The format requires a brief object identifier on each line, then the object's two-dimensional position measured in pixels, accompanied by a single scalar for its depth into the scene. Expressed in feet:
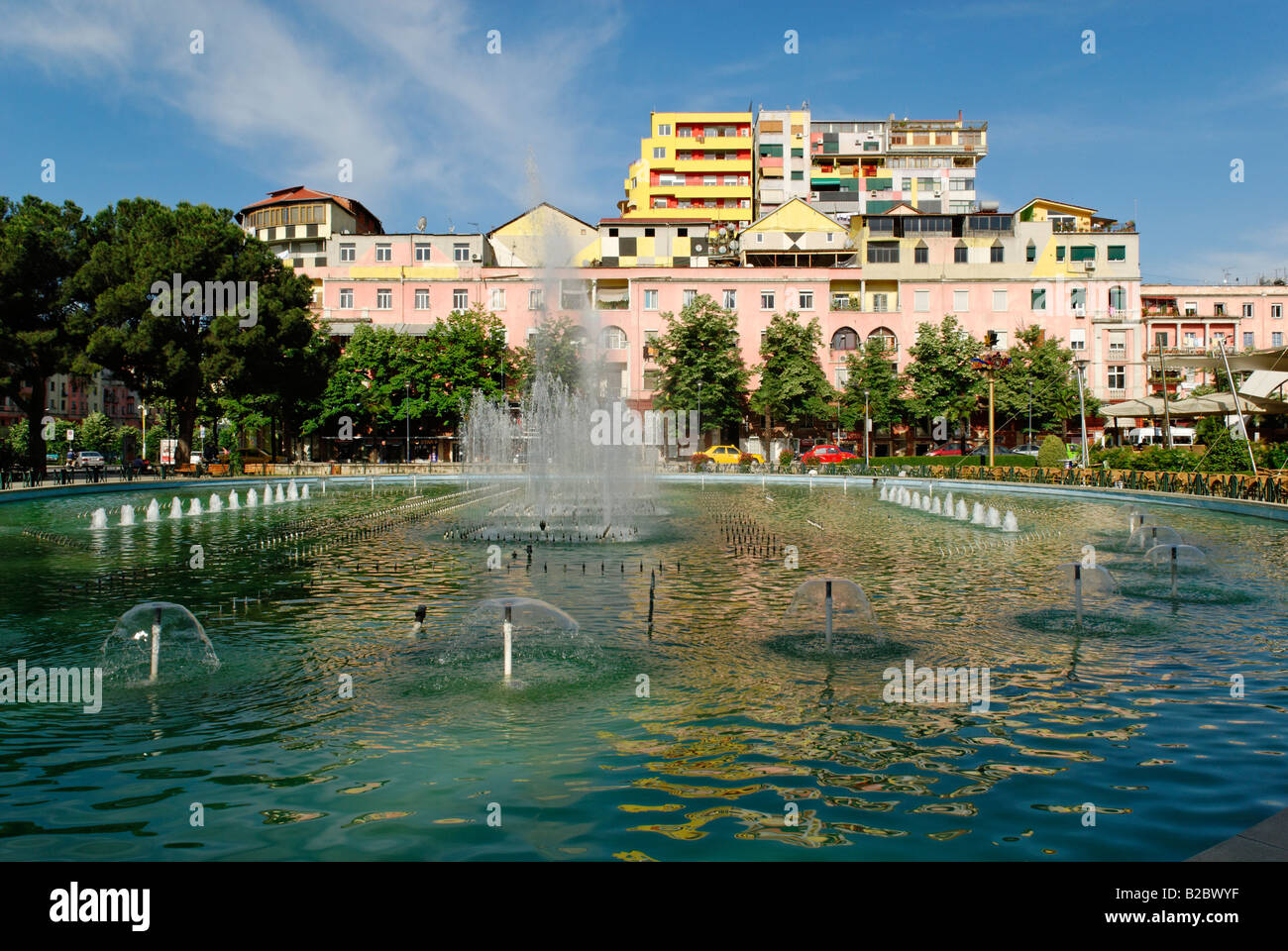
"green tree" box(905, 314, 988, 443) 180.24
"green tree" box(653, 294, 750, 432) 180.55
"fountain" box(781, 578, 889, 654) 32.12
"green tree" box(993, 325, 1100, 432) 181.88
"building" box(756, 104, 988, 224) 260.01
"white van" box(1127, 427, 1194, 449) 182.09
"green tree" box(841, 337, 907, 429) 182.80
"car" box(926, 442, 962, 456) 184.75
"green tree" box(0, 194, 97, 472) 119.14
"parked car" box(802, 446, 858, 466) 168.45
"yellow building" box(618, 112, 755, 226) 242.17
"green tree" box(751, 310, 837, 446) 179.73
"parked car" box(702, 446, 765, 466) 170.05
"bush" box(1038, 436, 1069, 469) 130.72
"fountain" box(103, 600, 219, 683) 28.30
